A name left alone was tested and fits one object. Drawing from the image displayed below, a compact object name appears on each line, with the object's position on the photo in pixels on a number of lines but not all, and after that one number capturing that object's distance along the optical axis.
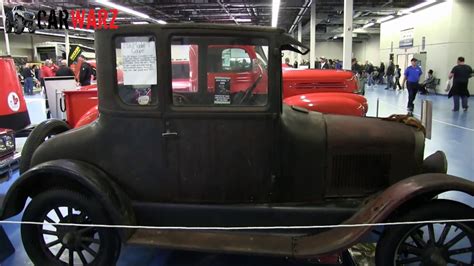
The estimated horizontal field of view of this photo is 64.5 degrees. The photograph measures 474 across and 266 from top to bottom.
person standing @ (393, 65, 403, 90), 21.09
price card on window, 2.54
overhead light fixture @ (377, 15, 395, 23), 23.64
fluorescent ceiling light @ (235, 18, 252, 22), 25.95
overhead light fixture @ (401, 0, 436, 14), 18.12
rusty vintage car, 2.46
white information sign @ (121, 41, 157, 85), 2.51
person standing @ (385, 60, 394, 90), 21.52
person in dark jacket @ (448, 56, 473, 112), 11.55
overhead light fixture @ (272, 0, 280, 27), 16.29
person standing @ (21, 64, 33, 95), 19.75
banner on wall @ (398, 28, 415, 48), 21.47
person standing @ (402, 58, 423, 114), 11.76
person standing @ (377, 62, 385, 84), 25.11
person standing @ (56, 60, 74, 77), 10.34
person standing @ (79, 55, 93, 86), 9.56
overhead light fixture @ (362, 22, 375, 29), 27.84
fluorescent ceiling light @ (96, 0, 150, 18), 15.61
